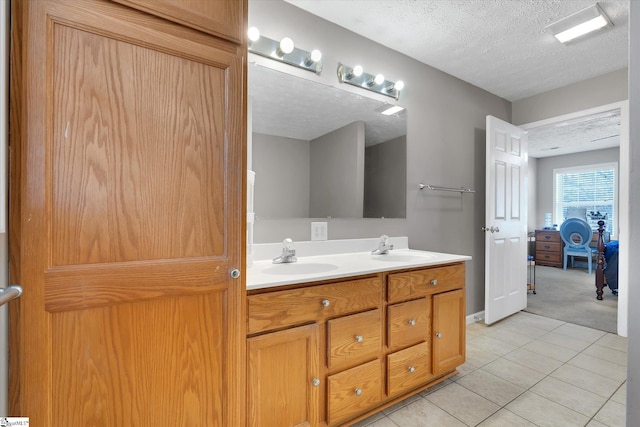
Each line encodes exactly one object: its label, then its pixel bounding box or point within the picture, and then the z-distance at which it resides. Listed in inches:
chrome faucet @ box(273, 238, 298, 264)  65.7
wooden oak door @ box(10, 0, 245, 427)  30.8
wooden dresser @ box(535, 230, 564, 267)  225.5
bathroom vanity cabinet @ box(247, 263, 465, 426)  46.0
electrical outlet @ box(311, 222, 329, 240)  75.6
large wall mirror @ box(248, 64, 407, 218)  68.7
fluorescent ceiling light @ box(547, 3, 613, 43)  75.2
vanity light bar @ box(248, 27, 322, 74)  65.8
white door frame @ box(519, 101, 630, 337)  98.8
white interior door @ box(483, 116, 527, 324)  109.3
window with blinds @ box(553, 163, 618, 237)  218.5
